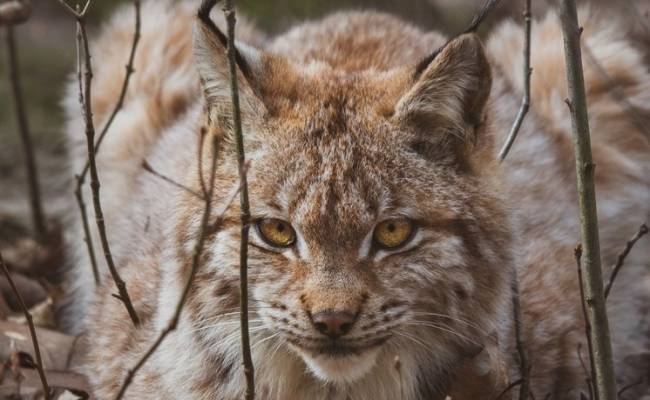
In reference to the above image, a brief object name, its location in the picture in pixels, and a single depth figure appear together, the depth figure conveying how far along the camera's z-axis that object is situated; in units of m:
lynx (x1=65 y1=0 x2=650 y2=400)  7.87
